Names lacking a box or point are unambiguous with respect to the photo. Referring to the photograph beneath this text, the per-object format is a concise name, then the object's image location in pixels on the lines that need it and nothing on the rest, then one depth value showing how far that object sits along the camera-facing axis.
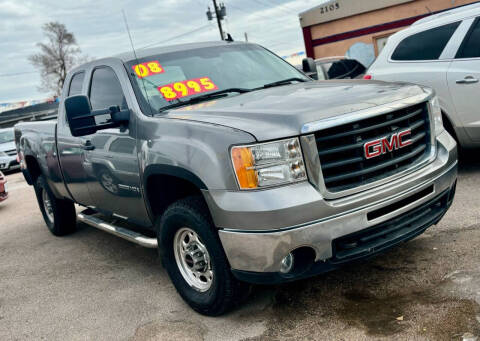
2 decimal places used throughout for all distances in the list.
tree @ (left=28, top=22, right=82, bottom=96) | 52.72
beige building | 19.95
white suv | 5.62
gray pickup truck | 2.93
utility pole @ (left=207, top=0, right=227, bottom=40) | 33.16
